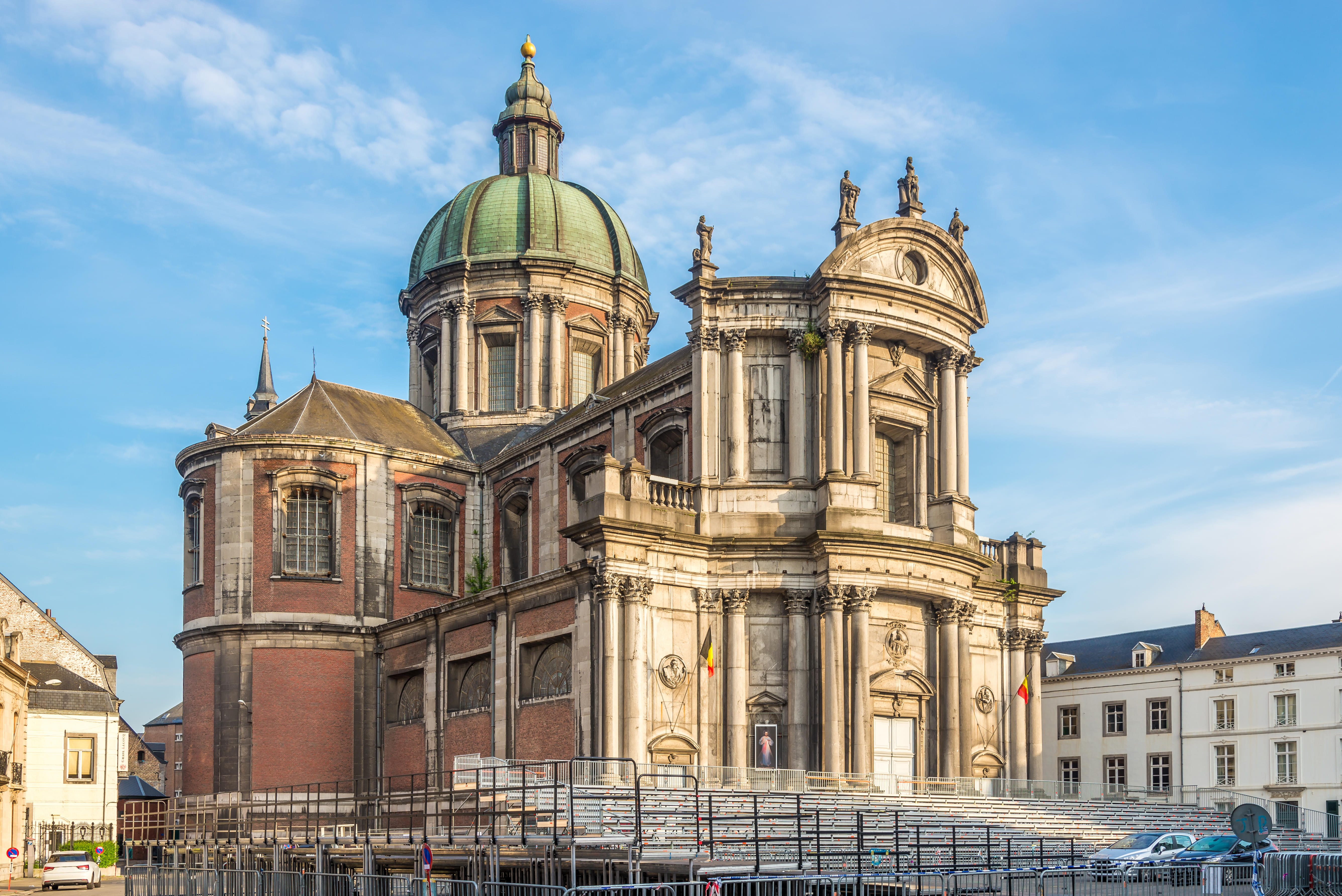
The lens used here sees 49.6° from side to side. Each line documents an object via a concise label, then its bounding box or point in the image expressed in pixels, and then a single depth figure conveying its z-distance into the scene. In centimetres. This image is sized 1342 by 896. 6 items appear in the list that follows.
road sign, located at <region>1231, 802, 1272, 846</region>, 1725
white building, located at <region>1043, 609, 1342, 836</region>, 5244
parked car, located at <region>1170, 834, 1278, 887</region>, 2247
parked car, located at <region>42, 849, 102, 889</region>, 3809
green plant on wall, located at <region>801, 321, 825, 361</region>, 3425
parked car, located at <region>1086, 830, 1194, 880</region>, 2758
